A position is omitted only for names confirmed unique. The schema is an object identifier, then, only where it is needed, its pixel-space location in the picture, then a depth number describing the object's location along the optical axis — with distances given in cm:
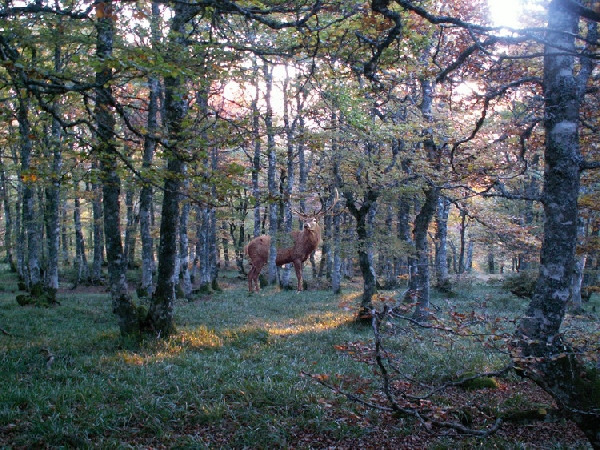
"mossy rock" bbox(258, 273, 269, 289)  2774
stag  2305
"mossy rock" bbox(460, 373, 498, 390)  702
